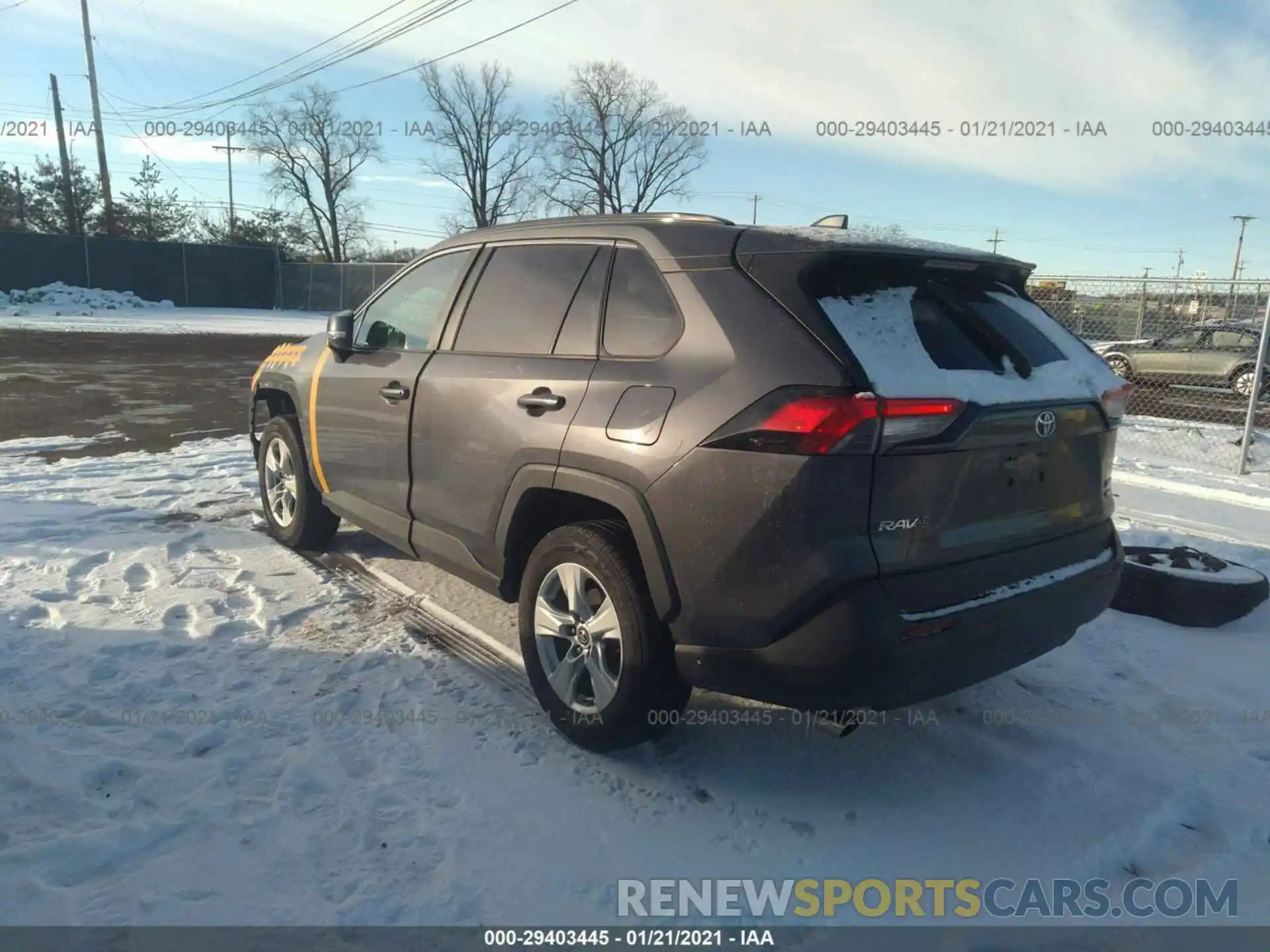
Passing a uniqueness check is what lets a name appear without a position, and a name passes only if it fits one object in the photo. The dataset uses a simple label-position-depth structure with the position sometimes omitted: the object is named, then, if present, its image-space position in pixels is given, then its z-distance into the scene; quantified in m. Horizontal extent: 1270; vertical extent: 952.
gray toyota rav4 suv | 2.39
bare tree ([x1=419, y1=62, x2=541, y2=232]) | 51.81
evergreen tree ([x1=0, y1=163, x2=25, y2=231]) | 41.84
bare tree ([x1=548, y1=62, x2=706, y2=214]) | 47.19
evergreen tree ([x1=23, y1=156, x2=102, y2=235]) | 42.75
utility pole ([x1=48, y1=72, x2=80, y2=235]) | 37.83
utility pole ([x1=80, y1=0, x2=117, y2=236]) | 39.22
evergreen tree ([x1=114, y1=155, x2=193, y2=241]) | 44.53
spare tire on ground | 4.23
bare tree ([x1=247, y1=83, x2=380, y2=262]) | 55.19
